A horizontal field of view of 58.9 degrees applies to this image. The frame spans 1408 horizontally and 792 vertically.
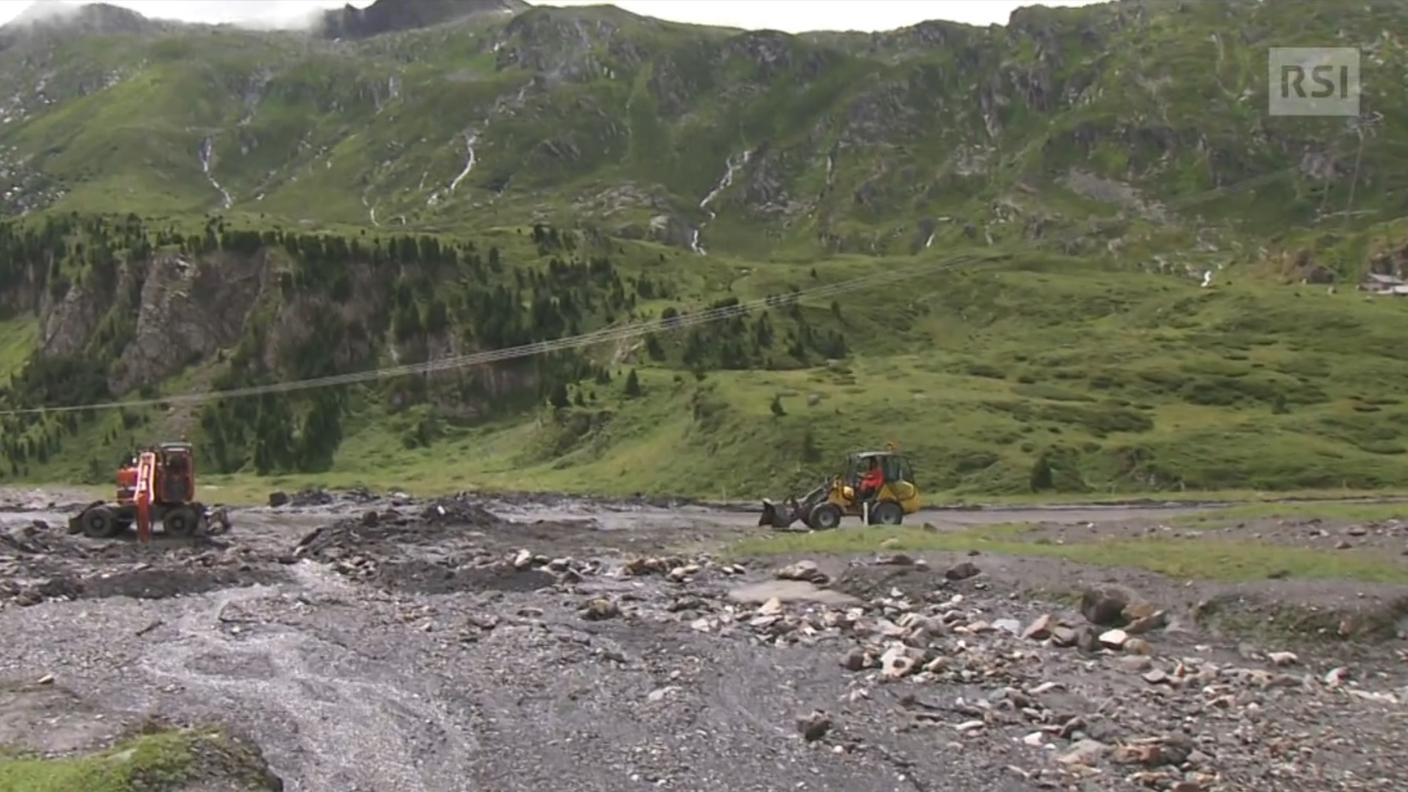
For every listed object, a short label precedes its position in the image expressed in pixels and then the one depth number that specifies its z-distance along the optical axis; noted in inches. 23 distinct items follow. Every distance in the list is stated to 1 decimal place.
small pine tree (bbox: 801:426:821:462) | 3041.3
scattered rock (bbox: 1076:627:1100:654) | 1102.4
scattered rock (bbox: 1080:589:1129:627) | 1183.6
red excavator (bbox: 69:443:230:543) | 2202.3
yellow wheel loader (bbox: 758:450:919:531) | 2185.0
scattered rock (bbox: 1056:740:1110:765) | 819.4
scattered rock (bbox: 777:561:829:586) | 1533.0
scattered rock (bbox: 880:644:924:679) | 1043.3
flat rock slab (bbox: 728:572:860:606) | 1413.6
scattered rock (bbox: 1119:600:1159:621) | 1177.4
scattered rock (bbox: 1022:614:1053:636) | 1152.2
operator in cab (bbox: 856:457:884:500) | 2202.3
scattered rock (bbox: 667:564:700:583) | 1627.7
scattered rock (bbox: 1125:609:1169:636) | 1148.2
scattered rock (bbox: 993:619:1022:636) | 1186.8
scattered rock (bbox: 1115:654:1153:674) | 1035.9
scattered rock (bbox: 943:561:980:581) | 1425.9
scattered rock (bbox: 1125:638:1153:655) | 1085.8
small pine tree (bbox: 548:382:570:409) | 4148.6
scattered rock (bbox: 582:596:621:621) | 1346.0
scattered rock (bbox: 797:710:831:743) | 886.4
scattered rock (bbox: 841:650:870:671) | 1074.1
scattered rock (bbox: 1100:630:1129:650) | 1097.4
